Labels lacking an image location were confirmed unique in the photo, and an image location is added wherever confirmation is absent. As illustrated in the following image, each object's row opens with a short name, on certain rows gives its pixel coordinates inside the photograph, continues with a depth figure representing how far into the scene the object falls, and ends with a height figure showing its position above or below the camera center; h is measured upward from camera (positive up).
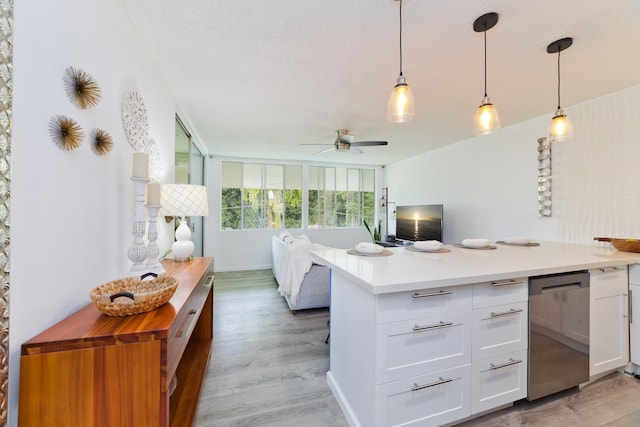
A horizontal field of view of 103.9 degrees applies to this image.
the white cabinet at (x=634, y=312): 1.79 -0.71
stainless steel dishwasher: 1.50 -0.74
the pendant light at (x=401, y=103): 1.42 +0.63
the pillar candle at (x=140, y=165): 1.30 +0.24
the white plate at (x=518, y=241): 2.44 -0.28
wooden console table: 0.75 -0.51
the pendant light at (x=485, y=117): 1.52 +0.63
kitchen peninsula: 1.20 -0.66
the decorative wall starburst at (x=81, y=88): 1.00 +0.51
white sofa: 2.96 -0.83
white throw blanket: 2.94 -0.67
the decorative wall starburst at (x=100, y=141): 1.16 +0.33
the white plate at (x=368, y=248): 1.81 -0.27
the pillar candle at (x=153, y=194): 1.42 +0.09
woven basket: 0.91 -0.34
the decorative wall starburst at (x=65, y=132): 0.91 +0.30
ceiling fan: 3.35 +0.94
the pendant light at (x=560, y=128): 1.85 +0.64
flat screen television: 4.26 -0.19
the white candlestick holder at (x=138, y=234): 1.30 -0.13
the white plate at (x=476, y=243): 2.19 -0.27
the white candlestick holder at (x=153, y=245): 1.41 -0.20
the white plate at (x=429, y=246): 2.02 -0.28
